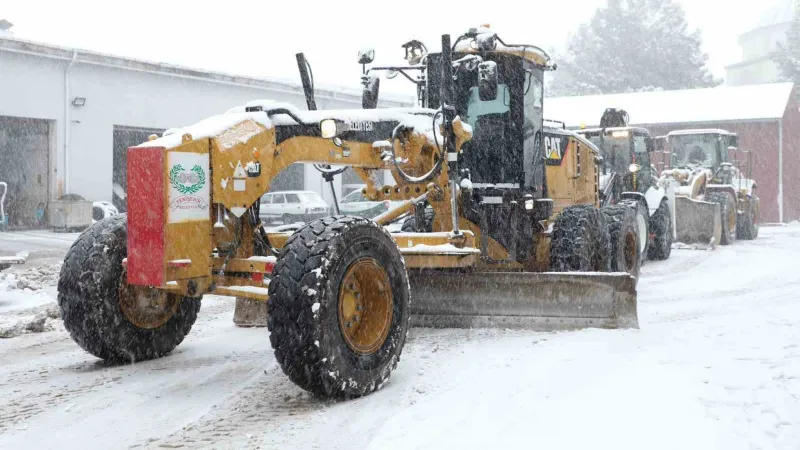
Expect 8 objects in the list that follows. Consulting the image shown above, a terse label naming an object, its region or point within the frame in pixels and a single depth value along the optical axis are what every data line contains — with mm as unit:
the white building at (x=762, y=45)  72312
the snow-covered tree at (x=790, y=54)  57969
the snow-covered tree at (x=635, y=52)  57281
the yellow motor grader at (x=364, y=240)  5328
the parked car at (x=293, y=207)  27703
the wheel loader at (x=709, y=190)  18250
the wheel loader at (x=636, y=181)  13789
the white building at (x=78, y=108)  24469
